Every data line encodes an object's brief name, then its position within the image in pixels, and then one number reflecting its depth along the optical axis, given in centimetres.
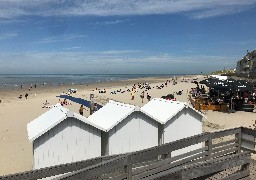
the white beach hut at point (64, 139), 560
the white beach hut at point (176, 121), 686
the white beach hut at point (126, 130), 619
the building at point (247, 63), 4138
